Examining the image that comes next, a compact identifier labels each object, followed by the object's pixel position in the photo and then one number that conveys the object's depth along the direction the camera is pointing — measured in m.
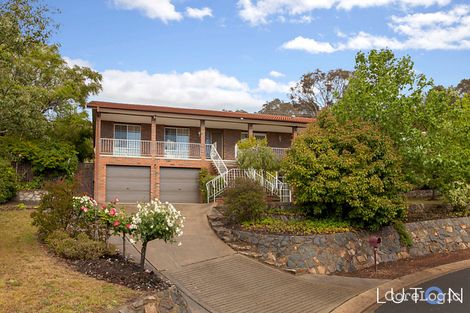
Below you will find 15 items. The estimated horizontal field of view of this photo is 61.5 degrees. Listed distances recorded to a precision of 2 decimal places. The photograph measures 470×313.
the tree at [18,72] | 7.99
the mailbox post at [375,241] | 11.38
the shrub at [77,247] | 8.80
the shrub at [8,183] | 16.22
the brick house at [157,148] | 20.53
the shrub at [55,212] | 10.11
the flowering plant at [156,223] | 7.78
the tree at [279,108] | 45.74
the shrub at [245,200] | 13.41
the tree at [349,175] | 12.98
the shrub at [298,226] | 12.80
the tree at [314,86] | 42.16
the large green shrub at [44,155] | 18.41
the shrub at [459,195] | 17.92
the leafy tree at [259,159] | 17.95
